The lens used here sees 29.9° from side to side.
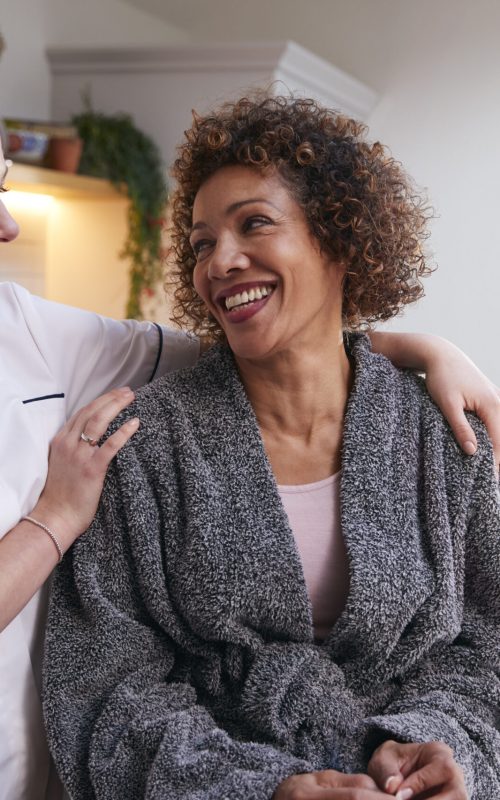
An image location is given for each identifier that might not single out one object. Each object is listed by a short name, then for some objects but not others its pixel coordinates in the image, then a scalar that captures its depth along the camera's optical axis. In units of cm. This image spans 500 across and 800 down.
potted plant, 344
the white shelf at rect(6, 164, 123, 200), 314
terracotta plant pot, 324
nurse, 119
